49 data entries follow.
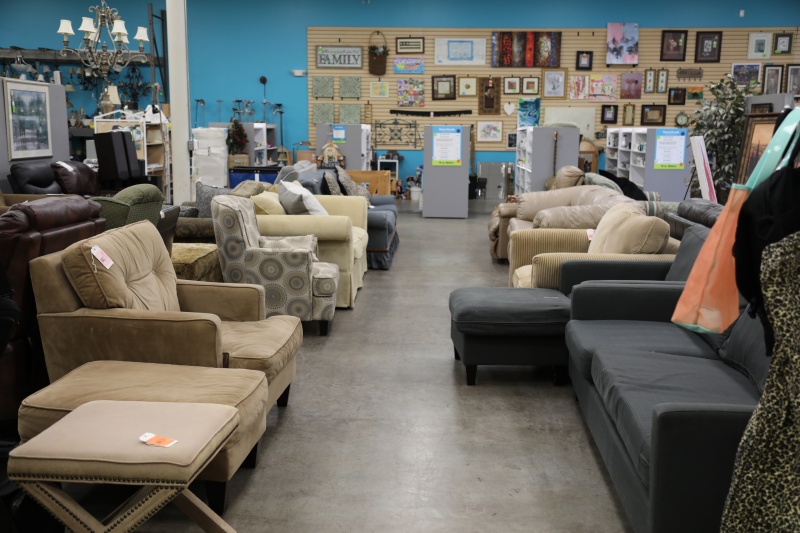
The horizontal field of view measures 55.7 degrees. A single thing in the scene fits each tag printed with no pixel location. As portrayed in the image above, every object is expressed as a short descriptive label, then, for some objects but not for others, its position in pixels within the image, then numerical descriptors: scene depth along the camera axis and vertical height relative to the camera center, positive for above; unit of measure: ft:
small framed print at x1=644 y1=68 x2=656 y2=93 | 47.44 +3.59
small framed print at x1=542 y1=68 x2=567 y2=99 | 47.67 +3.24
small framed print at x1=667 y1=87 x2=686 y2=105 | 47.60 +2.51
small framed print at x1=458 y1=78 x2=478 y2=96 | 48.06 +3.00
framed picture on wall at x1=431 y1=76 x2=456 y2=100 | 48.06 +2.92
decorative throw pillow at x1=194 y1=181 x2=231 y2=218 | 18.78 -1.63
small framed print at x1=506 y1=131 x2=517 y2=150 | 48.57 -0.35
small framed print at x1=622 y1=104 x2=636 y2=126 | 47.75 +1.42
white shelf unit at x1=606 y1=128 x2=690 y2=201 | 35.12 -1.36
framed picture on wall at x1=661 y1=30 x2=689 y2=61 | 47.24 +5.63
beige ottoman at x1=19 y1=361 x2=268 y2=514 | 8.62 -3.03
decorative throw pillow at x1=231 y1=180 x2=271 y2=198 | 20.09 -1.55
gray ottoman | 13.44 -3.43
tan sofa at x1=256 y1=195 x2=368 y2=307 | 18.86 -2.51
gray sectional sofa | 7.19 -2.98
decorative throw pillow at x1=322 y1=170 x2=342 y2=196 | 25.68 -1.76
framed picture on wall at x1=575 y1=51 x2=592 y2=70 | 47.37 +4.65
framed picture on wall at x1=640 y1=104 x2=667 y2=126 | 47.83 +1.44
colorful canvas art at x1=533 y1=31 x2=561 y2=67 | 47.34 +5.37
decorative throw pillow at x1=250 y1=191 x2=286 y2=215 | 19.85 -1.90
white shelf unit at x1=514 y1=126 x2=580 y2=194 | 33.48 -0.71
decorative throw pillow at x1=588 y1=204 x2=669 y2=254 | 14.93 -1.94
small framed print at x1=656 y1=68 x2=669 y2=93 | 47.47 +3.54
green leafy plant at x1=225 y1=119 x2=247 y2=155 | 40.75 -0.36
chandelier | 32.35 +4.02
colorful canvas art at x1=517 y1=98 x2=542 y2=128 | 48.08 +1.49
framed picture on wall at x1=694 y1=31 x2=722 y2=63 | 47.21 +5.53
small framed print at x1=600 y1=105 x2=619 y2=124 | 47.80 +1.41
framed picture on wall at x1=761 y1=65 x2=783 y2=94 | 47.16 +3.66
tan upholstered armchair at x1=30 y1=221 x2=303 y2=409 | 9.97 -2.51
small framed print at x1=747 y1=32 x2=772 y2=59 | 47.01 +5.66
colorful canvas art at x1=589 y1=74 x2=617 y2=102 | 47.60 +3.01
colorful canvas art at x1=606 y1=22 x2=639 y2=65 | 47.14 +5.75
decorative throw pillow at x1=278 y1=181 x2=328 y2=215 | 20.16 -1.81
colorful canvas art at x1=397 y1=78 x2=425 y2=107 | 48.29 +2.60
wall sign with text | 47.93 +4.77
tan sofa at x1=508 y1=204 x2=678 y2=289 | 14.92 -2.21
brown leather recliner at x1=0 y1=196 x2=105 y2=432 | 9.86 -1.79
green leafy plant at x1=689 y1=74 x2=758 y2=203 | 24.77 +0.29
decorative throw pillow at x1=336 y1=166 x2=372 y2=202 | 27.16 -1.87
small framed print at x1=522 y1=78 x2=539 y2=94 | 47.85 +3.07
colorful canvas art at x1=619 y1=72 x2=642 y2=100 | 47.47 +3.14
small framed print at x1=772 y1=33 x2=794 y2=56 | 46.88 +5.83
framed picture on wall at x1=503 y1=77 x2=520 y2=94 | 47.93 +3.03
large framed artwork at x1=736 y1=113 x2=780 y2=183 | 16.12 -0.08
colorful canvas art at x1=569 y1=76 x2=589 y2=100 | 47.75 +2.94
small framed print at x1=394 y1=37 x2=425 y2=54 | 47.75 +5.55
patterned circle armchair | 16.53 -2.98
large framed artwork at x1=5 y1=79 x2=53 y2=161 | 22.49 +0.27
